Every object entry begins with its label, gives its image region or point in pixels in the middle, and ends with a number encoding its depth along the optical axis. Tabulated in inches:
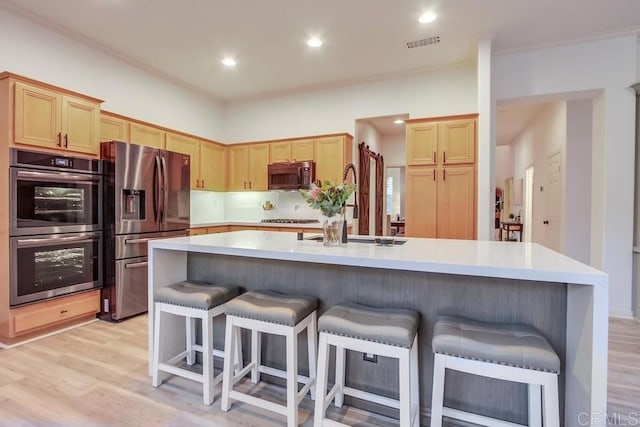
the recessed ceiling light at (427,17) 127.8
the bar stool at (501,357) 49.6
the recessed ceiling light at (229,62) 168.2
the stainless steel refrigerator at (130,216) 131.6
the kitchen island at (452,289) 51.3
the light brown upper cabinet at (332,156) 189.6
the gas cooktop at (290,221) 201.5
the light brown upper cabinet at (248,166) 211.3
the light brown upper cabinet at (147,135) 163.2
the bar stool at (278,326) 66.2
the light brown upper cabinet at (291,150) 197.6
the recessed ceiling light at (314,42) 147.2
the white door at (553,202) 208.7
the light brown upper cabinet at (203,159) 187.3
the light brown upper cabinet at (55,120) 110.0
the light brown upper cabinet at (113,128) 148.5
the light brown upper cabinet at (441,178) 156.0
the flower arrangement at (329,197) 81.7
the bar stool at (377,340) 56.5
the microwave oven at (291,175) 193.0
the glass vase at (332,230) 83.0
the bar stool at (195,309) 75.6
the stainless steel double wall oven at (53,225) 108.2
